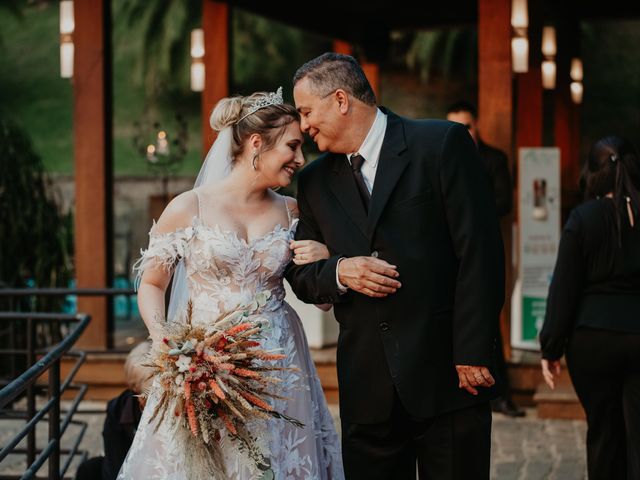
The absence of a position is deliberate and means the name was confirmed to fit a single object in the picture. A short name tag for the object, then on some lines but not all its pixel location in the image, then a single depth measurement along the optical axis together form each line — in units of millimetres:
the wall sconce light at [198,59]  12133
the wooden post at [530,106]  13289
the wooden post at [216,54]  11328
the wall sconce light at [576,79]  17222
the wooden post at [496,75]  8555
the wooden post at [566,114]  16078
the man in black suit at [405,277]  3791
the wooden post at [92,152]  9398
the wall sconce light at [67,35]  9977
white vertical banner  9055
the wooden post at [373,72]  14883
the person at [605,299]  4961
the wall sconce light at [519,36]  9172
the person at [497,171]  8016
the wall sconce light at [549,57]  13836
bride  4422
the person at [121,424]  5027
